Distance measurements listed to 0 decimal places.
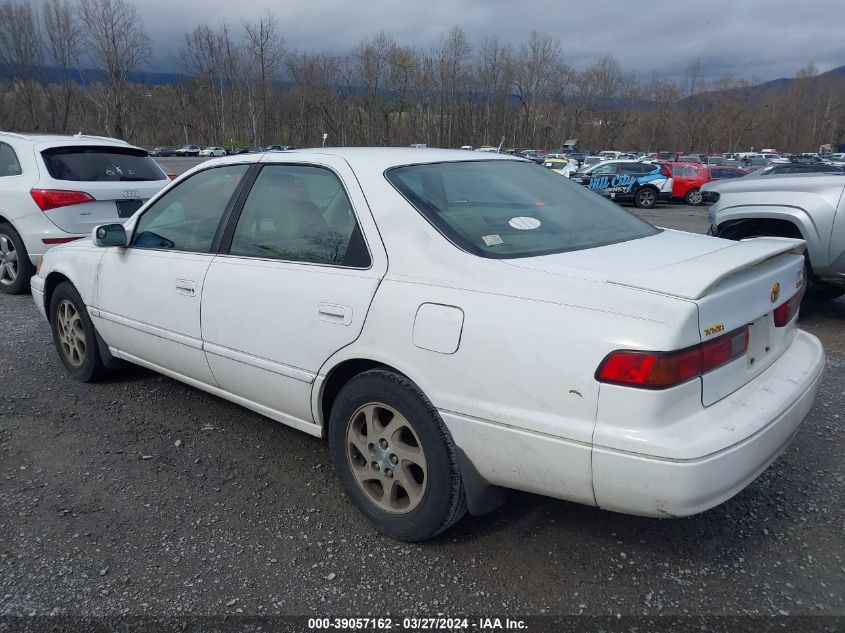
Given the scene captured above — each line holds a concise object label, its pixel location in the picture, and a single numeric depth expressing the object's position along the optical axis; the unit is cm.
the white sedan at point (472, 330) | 213
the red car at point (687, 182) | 2362
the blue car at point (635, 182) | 2309
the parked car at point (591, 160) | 4072
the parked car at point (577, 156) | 4697
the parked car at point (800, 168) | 1006
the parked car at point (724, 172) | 2728
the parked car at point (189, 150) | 6831
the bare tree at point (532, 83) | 7450
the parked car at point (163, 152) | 6555
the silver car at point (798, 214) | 591
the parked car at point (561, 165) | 2891
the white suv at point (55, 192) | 701
